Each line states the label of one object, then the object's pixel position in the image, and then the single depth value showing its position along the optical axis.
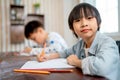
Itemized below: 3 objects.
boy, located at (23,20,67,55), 1.88
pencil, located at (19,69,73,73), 0.75
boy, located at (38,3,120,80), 0.66
